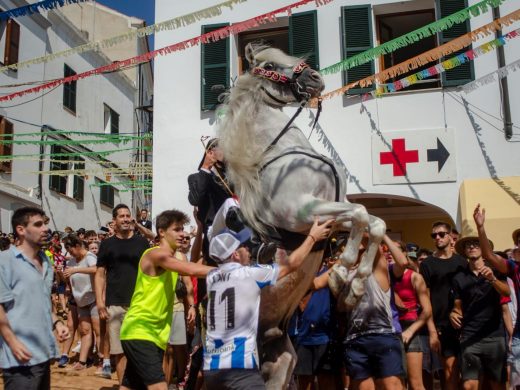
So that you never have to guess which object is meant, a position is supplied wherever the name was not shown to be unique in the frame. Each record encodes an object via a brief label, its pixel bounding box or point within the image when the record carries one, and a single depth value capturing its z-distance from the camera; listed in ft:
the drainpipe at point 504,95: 32.83
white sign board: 33.37
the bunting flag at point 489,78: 25.79
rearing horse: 13.43
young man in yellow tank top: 15.25
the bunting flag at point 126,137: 42.81
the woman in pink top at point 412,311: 19.67
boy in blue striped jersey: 11.42
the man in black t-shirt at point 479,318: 19.10
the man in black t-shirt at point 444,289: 20.83
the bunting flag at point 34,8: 17.97
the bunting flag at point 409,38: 22.88
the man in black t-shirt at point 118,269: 22.50
